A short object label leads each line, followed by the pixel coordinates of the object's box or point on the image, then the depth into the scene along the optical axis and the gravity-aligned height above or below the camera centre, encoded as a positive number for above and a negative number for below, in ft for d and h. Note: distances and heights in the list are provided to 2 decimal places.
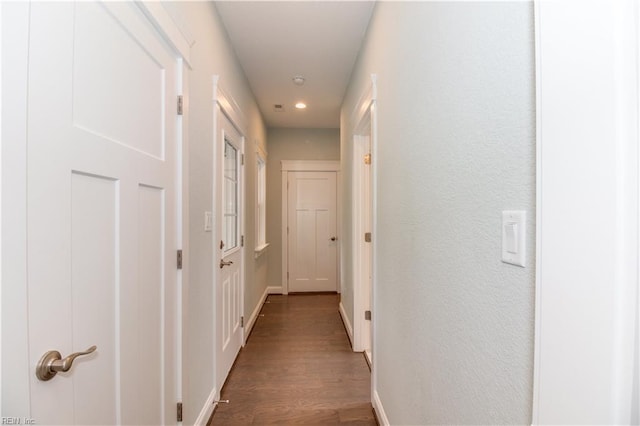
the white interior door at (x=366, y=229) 9.10 -0.54
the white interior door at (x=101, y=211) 2.29 +0.00
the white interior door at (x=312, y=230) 16.20 -1.02
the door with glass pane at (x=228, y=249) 6.91 -1.01
